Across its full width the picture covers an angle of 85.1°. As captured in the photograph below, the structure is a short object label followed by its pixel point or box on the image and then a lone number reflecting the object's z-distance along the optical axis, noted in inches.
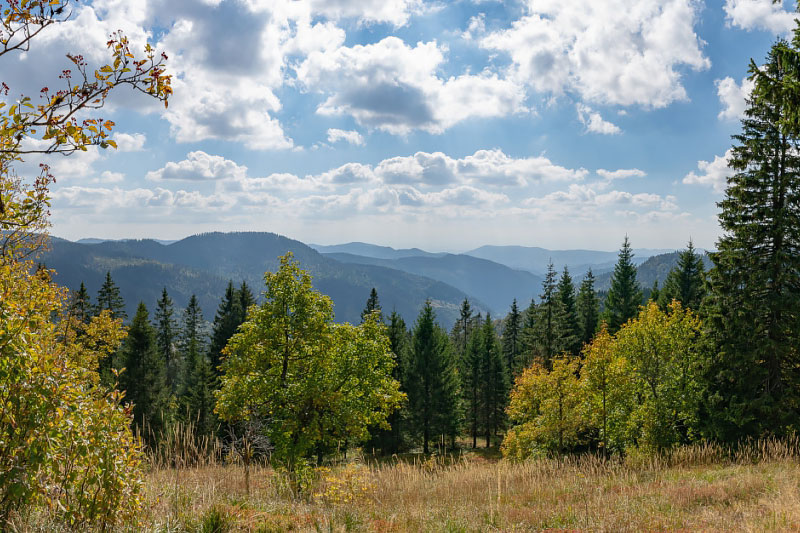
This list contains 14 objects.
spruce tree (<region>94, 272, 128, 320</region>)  1902.1
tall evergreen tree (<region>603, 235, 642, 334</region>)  1830.7
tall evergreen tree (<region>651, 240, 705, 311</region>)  1659.7
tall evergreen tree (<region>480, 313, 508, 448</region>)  1983.3
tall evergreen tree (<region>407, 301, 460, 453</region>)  1649.9
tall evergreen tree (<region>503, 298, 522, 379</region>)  2303.0
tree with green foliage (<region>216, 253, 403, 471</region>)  642.2
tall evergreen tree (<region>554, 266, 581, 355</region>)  1633.5
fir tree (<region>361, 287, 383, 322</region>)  1881.2
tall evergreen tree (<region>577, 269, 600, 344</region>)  1811.0
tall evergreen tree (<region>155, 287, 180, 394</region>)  2290.0
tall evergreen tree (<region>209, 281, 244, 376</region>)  1861.5
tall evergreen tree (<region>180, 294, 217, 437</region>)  1265.9
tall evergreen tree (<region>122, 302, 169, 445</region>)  1465.3
